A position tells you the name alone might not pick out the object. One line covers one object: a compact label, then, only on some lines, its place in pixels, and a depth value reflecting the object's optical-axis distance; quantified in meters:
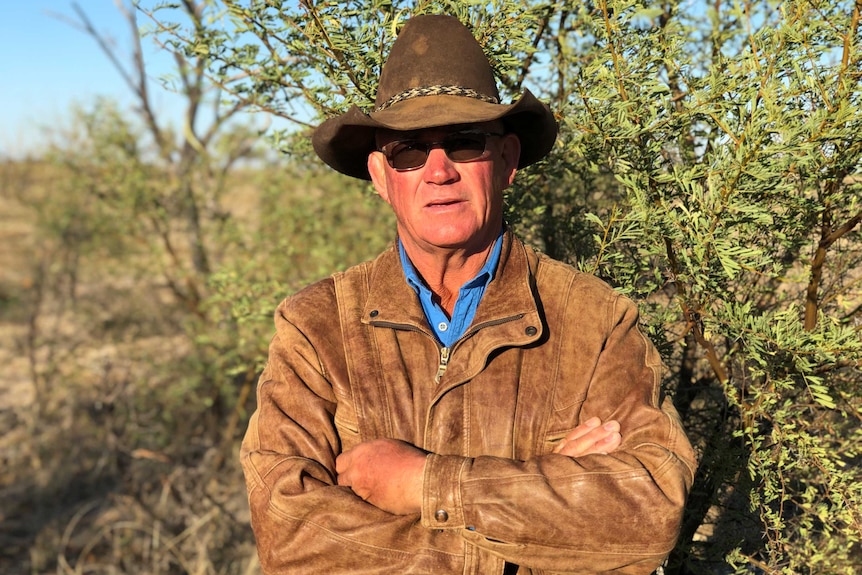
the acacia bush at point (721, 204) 2.36
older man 1.97
